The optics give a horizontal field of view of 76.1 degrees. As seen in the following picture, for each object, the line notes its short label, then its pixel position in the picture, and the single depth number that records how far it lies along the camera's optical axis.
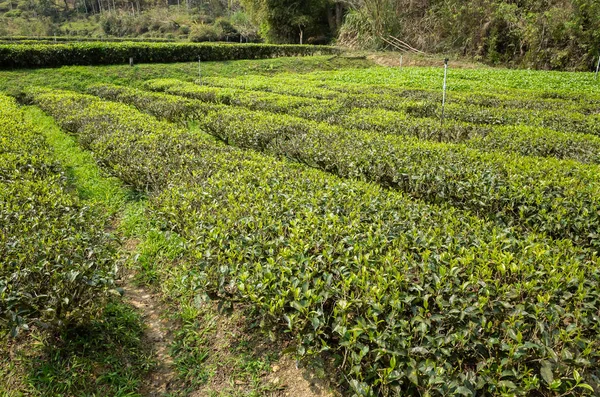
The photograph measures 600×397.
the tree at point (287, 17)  38.44
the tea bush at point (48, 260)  2.71
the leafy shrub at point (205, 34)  46.44
